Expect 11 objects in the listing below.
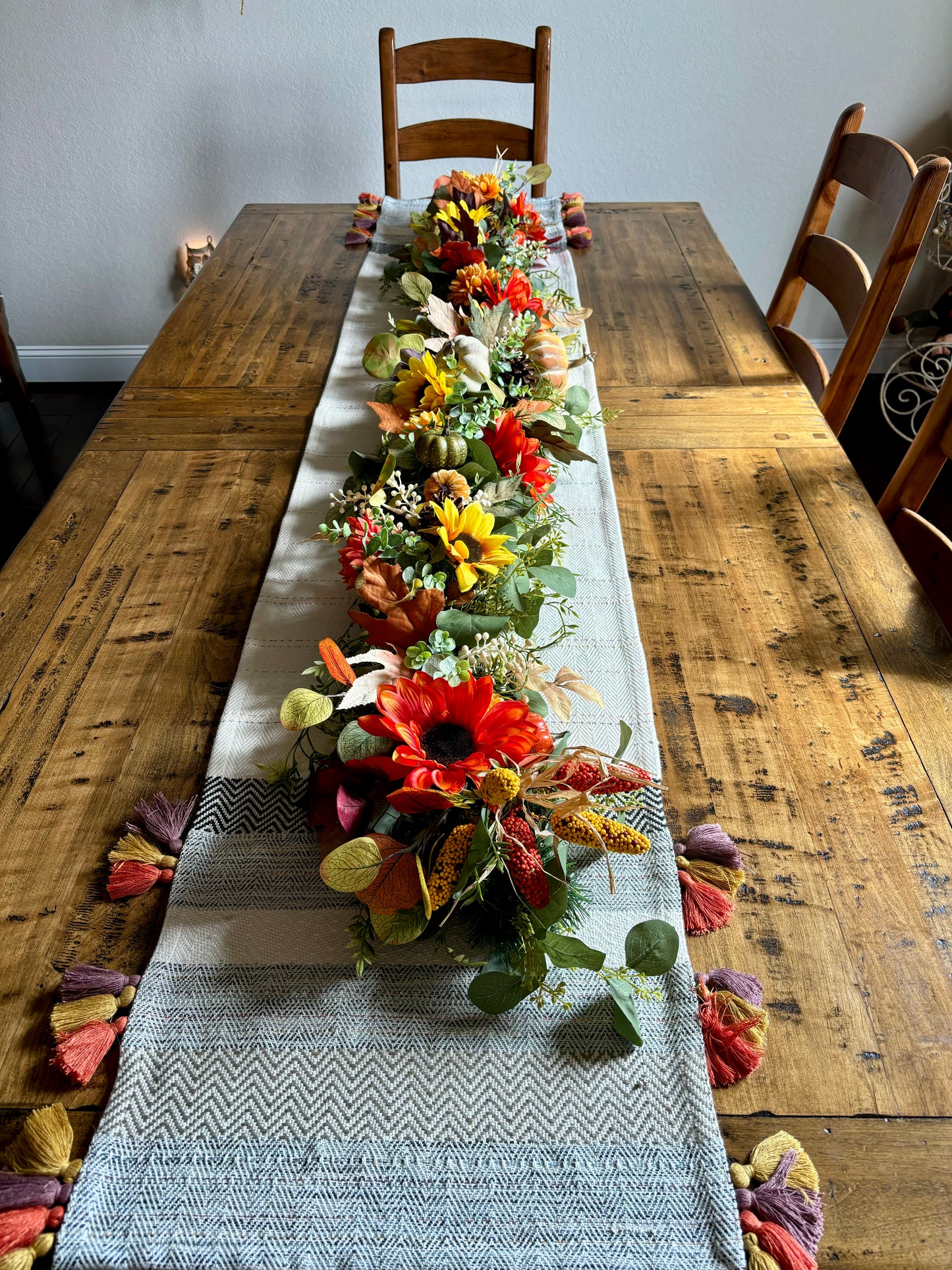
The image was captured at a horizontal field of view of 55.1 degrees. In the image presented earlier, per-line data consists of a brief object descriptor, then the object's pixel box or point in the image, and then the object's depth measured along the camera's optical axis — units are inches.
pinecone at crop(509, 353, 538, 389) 44.8
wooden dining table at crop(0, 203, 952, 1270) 24.1
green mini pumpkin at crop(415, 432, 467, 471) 36.9
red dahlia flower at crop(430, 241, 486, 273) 54.0
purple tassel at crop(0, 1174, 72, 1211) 21.1
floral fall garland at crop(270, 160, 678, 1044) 24.9
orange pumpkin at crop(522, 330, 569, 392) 45.6
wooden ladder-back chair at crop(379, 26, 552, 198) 73.9
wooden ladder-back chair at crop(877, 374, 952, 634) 41.2
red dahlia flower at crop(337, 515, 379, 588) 34.1
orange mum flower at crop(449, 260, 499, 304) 49.4
